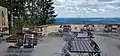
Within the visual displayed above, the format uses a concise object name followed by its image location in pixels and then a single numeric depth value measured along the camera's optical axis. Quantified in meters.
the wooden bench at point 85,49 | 1.78
